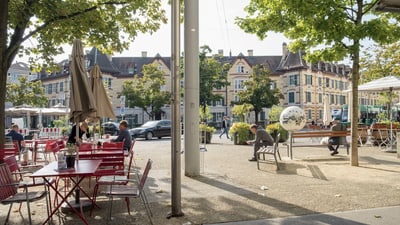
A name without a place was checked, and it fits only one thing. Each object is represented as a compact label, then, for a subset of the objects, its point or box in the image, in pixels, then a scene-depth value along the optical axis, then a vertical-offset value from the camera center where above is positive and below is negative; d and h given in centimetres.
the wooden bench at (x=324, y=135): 1393 -65
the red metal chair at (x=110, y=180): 596 -101
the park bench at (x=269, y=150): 1105 -98
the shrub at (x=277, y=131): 2137 -76
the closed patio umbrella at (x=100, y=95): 958 +62
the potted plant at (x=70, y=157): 589 -59
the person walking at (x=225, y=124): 2956 -47
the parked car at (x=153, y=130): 2908 -89
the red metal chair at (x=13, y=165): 639 -80
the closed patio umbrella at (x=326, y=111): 2445 +41
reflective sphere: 1432 -6
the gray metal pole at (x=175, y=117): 607 +2
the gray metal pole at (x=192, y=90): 1007 +76
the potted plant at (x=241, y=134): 2081 -89
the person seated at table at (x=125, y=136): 1122 -52
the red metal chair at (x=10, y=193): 536 -110
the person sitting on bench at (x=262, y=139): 1247 -71
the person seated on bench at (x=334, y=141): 1420 -90
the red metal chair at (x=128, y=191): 552 -110
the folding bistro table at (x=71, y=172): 529 -76
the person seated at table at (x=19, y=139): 1292 -67
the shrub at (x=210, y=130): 2300 -72
